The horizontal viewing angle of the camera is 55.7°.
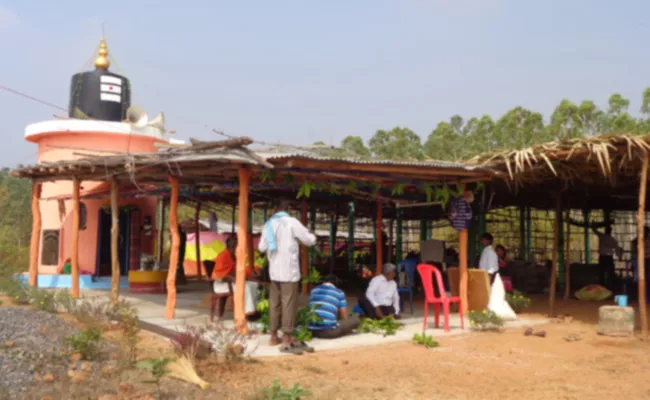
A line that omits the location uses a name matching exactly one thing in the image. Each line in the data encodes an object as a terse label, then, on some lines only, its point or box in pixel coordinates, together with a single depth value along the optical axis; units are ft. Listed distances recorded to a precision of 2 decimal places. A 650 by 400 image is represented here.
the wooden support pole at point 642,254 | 26.68
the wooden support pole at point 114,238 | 32.53
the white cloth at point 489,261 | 33.65
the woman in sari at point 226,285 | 27.09
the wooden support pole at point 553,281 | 34.19
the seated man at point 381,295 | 28.40
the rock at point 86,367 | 19.71
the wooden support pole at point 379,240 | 39.56
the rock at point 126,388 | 17.10
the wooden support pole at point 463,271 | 32.55
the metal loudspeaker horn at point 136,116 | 49.47
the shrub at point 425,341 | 24.76
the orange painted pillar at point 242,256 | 25.50
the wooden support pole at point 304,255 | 41.55
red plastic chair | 27.09
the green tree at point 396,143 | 104.99
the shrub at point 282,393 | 16.01
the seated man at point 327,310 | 25.22
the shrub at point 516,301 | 33.83
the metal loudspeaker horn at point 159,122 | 50.34
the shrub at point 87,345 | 21.18
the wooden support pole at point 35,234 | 39.68
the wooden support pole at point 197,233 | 49.96
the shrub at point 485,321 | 28.40
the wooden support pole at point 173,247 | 29.30
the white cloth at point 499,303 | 31.09
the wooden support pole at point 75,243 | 35.76
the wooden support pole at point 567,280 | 41.53
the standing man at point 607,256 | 43.70
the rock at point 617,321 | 27.48
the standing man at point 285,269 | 22.56
